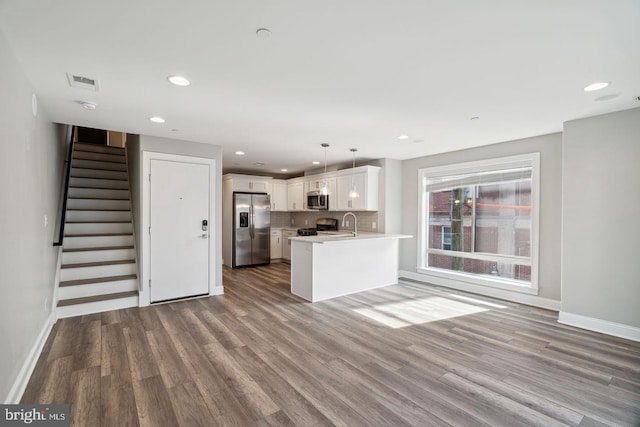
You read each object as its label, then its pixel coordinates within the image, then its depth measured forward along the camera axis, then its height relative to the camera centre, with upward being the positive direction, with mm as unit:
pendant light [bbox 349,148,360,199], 6256 +624
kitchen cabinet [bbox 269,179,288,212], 8258 +424
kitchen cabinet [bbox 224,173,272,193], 7441 +686
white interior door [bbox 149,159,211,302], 4543 -318
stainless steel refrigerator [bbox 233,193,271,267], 7324 -490
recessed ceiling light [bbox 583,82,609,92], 2693 +1138
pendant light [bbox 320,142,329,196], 5031 +1094
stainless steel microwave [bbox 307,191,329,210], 7051 +214
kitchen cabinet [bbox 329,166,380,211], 6125 +452
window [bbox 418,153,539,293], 4723 -219
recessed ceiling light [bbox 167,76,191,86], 2582 +1130
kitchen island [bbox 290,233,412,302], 4777 -939
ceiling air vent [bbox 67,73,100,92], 2613 +1140
